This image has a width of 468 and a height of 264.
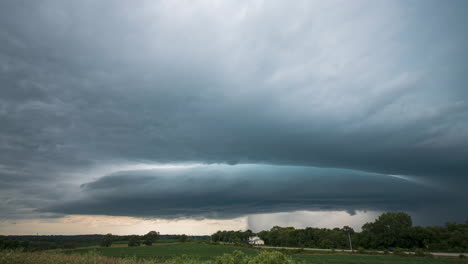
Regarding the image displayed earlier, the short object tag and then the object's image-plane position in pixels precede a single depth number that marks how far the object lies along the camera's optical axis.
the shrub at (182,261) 16.69
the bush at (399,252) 83.38
